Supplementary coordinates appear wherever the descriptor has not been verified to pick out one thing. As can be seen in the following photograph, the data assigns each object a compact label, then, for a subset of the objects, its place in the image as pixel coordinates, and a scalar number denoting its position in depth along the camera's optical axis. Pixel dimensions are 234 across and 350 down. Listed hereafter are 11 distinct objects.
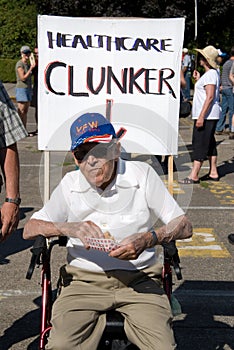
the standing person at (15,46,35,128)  13.98
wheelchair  3.66
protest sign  5.65
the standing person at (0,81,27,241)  4.04
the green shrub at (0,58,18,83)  31.41
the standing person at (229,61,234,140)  13.30
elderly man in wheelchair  3.73
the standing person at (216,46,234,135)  13.98
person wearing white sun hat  9.24
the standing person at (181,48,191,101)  18.36
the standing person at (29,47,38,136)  13.71
